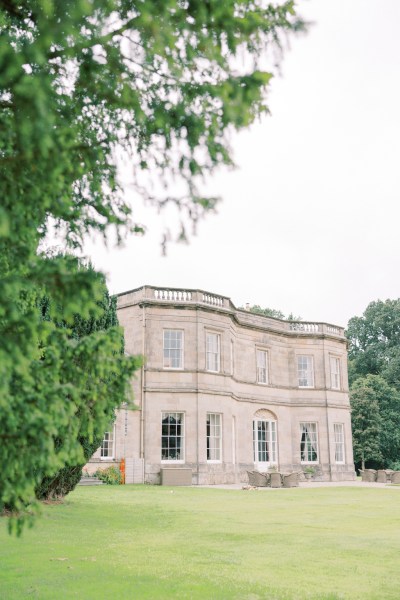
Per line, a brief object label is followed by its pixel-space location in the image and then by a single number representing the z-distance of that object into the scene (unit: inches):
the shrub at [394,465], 1610.5
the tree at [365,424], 1646.3
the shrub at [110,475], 924.6
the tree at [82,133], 127.7
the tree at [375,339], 2162.9
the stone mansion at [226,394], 987.9
